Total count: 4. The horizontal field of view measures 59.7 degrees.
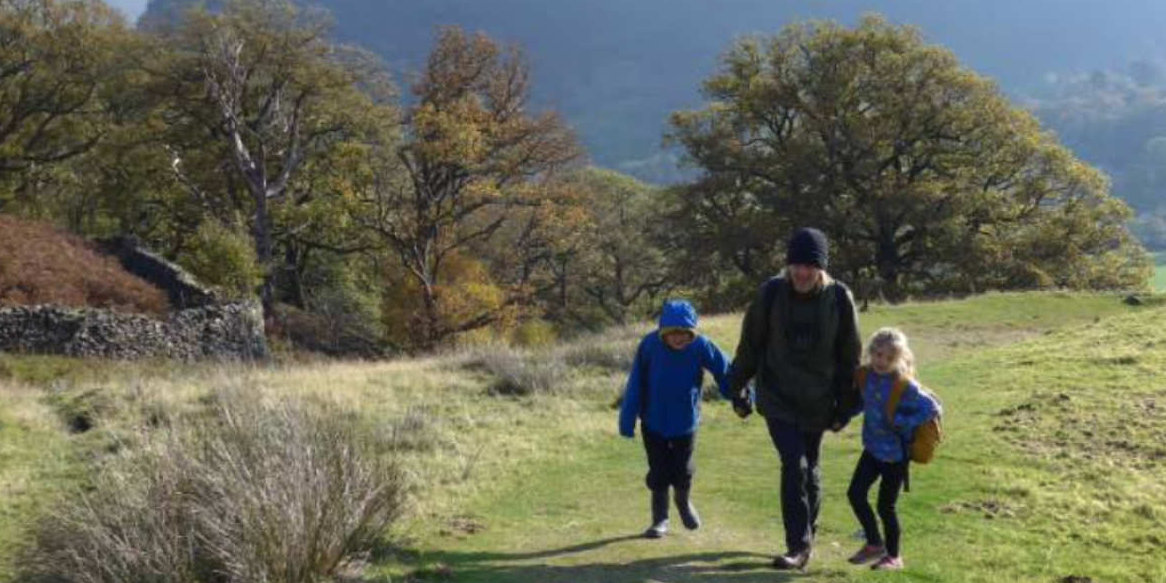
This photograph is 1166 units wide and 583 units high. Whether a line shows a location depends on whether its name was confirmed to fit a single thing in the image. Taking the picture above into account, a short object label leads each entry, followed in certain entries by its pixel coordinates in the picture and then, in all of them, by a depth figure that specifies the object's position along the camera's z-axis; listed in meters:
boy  6.54
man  5.73
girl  5.80
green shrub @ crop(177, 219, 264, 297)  28.47
